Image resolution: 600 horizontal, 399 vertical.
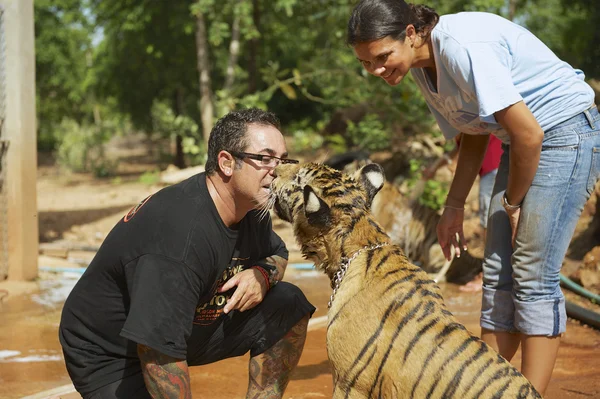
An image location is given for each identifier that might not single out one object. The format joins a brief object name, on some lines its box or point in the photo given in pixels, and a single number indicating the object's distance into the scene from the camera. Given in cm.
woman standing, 326
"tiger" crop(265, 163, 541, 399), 297
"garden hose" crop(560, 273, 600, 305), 684
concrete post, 766
